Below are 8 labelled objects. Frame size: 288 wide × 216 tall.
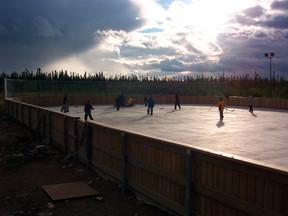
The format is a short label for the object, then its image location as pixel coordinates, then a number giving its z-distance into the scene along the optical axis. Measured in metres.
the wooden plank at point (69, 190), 6.53
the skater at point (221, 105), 22.01
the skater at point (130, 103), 35.53
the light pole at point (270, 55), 38.48
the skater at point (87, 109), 19.57
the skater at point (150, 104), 25.42
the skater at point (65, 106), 26.13
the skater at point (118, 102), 30.61
